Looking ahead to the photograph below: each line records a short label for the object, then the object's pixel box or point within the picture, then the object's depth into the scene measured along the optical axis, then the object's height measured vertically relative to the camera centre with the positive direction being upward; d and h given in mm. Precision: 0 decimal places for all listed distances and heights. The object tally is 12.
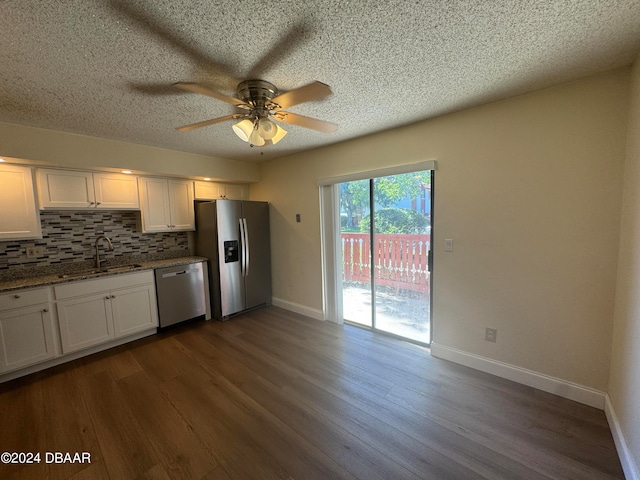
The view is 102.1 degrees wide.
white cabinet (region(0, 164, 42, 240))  2365 +245
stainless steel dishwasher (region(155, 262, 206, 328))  3217 -872
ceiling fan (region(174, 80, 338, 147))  1617 +702
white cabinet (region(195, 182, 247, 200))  3814 +536
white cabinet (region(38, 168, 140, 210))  2592 +423
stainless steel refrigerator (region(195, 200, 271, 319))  3555 -368
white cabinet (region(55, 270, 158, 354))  2551 -869
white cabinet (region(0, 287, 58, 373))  2236 -891
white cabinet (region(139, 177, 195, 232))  3260 +290
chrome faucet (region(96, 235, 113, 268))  3051 -207
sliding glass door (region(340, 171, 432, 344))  2764 -378
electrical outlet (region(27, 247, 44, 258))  2684 -225
